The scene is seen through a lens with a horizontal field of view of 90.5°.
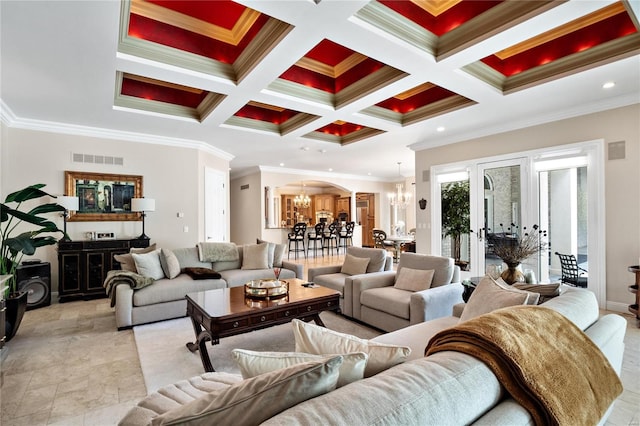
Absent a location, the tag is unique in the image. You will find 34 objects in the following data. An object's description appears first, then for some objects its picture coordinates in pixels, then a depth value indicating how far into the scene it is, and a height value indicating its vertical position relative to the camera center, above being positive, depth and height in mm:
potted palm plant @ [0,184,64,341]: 3215 -288
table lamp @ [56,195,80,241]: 4613 +199
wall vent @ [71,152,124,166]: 5191 +952
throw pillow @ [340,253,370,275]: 4320 -708
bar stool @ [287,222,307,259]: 9586 -599
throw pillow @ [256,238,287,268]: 5180 -656
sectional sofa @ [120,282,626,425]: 762 -483
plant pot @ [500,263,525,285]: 2809 -555
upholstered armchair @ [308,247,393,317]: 3910 -776
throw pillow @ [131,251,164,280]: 3947 -632
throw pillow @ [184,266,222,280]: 4219 -794
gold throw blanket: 1011 -529
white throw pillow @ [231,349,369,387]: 1033 -505
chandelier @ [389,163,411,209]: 8674 +396
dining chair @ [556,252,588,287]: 4391 -821
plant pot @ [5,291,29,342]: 3201 -997
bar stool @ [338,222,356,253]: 10688 -668
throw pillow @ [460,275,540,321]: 1899 -523
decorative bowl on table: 3131 -751
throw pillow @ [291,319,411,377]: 1168 -520
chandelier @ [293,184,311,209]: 12188 +518
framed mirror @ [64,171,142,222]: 5188 +366
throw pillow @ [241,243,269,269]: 4977 -669
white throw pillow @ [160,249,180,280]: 4254 -665
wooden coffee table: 2588 -846
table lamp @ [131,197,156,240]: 5262 +171
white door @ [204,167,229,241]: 6637 +206
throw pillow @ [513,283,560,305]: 2162 -537
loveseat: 3674 -869
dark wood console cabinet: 4781 -777
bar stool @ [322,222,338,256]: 10320 -774
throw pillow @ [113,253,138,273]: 4039 -610
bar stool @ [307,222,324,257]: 9911 -679
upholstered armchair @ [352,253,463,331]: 3055 -854
